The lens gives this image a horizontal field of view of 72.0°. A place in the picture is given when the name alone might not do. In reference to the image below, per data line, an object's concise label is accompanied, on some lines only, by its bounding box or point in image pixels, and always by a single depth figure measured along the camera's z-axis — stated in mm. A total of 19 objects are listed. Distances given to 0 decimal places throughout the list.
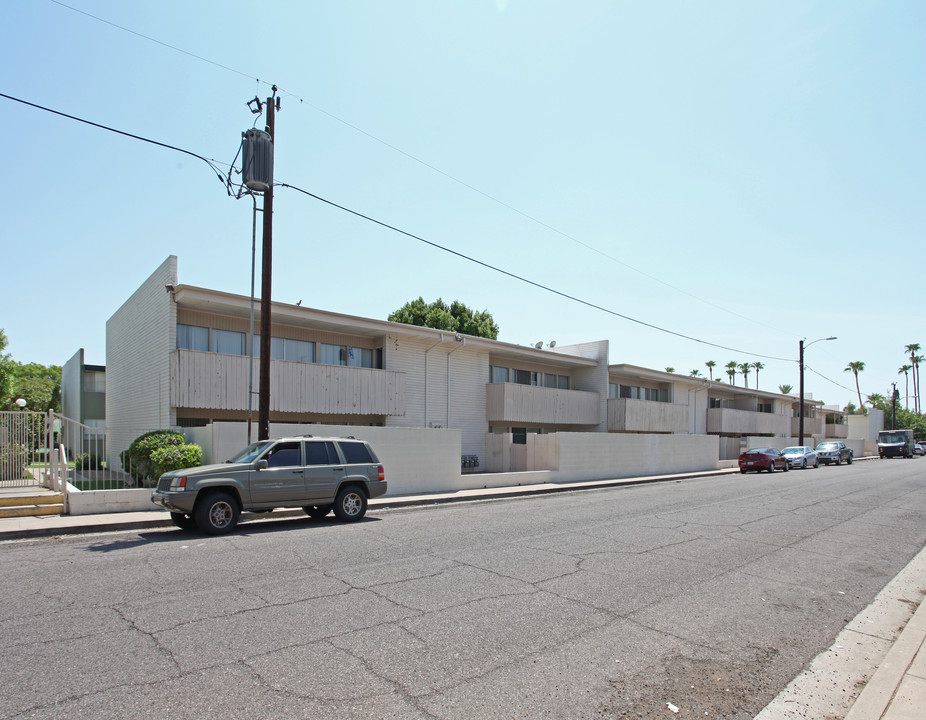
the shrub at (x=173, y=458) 14859
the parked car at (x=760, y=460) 33562
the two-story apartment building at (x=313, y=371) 18406
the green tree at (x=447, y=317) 44469
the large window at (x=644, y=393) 38062
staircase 12688
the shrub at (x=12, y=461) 14117
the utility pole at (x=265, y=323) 14617
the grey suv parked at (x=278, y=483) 11250
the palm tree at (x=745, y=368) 111250
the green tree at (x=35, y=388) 48750
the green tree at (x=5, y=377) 39906
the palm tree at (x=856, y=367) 103125
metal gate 14031
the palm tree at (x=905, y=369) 121250
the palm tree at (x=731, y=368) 109500
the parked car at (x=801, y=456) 38344
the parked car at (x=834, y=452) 44562
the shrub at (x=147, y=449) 15703
